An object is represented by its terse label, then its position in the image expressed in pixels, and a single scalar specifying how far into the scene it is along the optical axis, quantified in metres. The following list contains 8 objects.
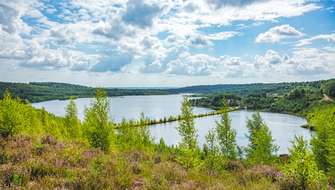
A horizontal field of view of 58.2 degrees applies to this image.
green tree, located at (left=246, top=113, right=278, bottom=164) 55.03
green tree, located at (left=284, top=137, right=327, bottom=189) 9.91
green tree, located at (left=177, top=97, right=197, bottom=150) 44.75
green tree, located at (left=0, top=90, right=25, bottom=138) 14.16
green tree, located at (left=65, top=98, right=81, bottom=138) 56.19
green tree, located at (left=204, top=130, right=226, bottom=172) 16.13
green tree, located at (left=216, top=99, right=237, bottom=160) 49.69
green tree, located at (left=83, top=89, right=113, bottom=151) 32.81
